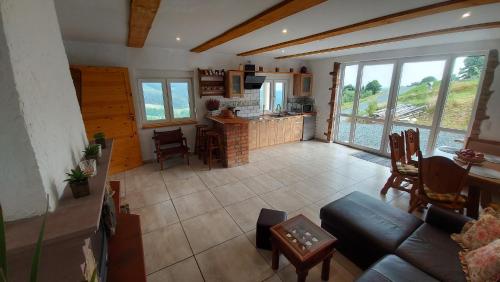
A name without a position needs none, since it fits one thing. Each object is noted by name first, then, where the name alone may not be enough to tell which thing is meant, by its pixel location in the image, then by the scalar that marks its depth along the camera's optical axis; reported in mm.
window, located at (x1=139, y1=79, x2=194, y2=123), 4340
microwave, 6180
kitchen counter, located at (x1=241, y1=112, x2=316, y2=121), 5320
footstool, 2039
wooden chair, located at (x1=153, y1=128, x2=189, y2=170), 4055
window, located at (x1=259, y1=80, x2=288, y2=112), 5855
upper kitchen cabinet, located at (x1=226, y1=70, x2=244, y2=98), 4852
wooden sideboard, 843
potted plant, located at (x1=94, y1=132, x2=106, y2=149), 2158
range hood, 5066
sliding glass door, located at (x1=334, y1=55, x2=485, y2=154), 3670
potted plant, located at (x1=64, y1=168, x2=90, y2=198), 1129
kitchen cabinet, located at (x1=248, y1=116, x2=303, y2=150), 5254
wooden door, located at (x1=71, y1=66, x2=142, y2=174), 3502
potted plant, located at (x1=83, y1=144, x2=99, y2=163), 1718
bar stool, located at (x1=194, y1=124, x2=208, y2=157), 4629
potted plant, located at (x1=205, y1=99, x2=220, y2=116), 4824
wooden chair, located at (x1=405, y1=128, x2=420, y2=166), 3184
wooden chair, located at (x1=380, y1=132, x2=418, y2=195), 2938
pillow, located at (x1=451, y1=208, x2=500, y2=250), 1455
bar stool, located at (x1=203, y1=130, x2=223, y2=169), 4098
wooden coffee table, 1542
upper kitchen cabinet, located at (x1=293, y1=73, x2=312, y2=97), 5945
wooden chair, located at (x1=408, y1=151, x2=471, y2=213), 2131
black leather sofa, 1415
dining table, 2100
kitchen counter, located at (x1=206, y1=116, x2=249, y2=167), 4082
